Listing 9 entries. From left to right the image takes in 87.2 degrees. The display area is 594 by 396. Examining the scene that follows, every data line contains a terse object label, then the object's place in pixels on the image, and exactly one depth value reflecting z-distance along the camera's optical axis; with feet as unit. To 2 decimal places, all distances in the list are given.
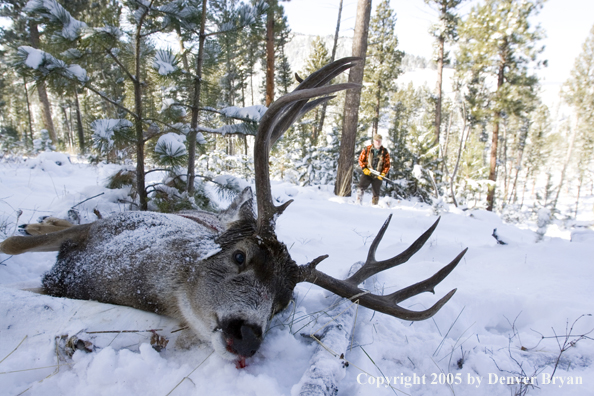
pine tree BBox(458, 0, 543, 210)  55.88
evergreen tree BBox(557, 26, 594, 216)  111.45
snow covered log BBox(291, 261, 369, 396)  4.85
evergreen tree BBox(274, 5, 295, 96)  90.02
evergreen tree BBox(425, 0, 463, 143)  69.31
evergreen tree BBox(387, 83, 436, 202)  61.77
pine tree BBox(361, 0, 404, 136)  86.74
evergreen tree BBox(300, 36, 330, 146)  86.22
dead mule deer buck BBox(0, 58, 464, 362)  5.79
